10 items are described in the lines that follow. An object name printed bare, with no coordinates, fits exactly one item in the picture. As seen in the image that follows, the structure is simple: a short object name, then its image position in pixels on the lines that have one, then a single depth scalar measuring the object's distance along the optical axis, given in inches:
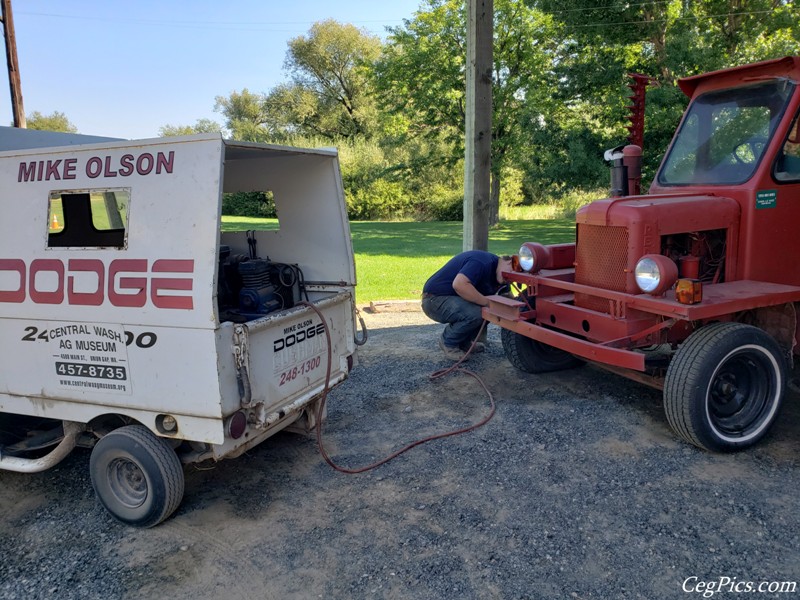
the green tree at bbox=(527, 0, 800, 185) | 631.8
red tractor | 160.4
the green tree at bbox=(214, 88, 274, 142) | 1881.3
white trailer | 123.8
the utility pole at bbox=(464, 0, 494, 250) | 249.0
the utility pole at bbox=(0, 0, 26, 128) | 512.1
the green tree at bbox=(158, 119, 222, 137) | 2100.8
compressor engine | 160.6
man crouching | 240.2
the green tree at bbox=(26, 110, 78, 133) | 1799.7
